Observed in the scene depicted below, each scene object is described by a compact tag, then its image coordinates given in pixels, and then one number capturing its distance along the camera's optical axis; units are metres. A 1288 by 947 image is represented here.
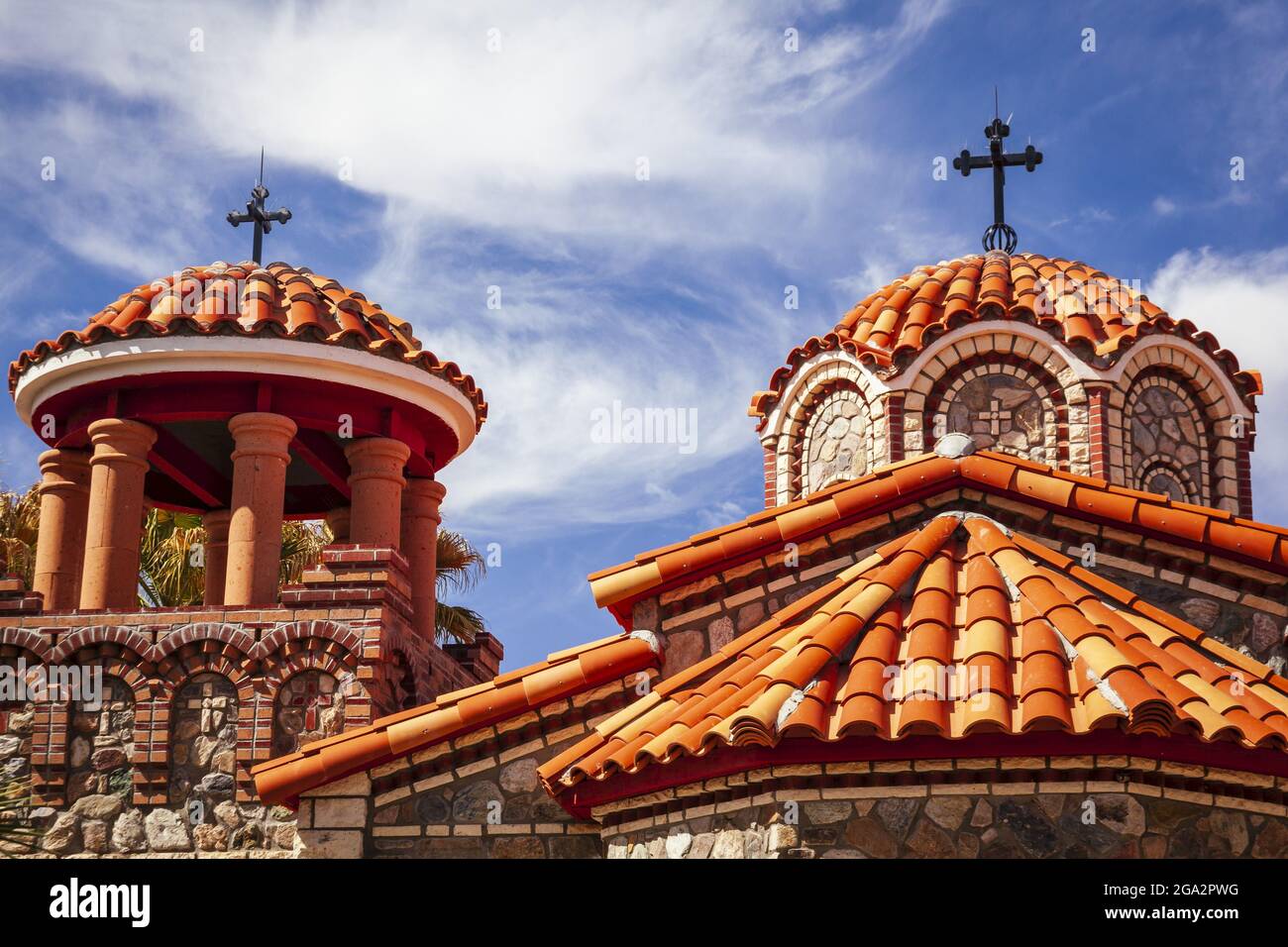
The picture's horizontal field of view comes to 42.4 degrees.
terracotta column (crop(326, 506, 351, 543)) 17.23
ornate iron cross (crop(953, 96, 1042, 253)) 16.45
